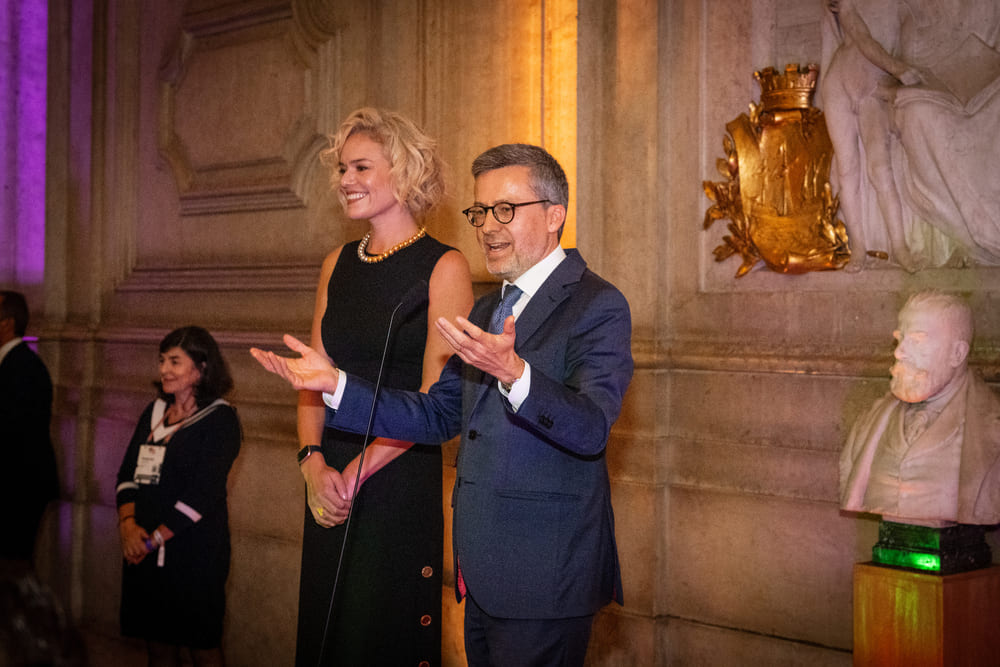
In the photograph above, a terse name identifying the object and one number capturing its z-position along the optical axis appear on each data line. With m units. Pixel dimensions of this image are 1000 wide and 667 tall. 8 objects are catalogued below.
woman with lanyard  3.99
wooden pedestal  2.89
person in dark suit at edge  4.94
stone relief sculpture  3.44
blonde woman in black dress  3.17
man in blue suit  2.34
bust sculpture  2.92
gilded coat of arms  3.78
